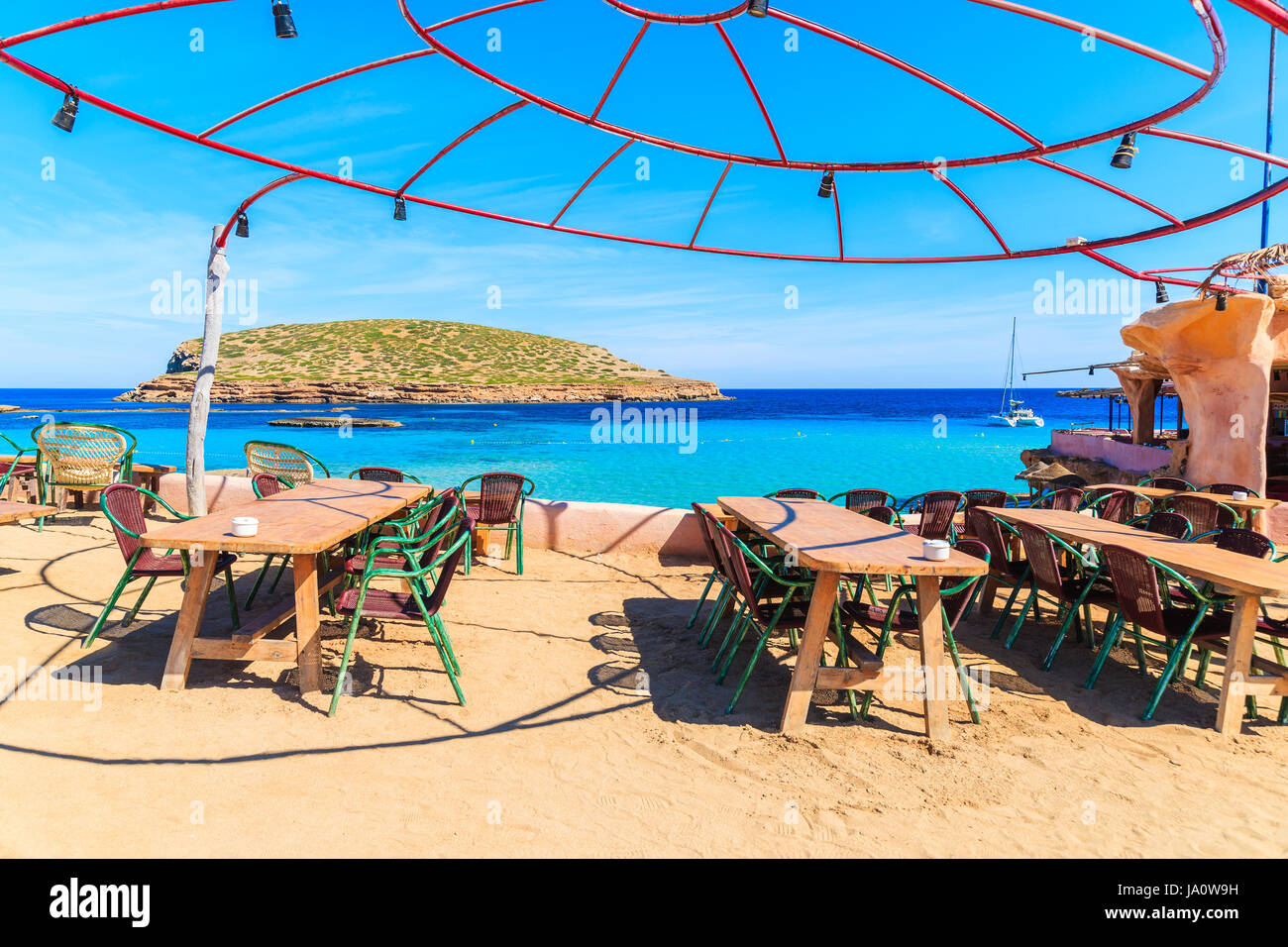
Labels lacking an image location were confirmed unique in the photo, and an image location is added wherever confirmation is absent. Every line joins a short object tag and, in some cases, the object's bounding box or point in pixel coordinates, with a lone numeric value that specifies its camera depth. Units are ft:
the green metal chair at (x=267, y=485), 19.51
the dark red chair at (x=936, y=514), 18.94
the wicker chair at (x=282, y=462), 22.50
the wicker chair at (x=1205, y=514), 19.36
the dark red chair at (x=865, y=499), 20.18
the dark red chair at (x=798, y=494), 20.66
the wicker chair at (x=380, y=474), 21.05
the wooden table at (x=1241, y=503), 21.12
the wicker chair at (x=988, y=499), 20.53
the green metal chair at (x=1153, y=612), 11.70
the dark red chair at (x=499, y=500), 20.53
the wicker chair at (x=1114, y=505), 19.36
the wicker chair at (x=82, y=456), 23.86
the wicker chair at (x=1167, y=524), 16.16
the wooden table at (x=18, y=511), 15.61
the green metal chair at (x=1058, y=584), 13.88
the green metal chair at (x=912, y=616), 11.55
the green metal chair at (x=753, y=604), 11.66
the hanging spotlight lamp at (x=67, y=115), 12.23
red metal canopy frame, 10.12
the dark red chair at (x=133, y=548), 12.83
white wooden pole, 21.80
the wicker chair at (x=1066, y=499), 20.65
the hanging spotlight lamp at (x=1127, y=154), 13.75
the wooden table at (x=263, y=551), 10.94
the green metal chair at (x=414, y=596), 11.43
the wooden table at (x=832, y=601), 10.57
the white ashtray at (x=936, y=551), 10.93
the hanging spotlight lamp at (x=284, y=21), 11.09
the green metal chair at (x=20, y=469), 24.48
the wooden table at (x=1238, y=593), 10.85
